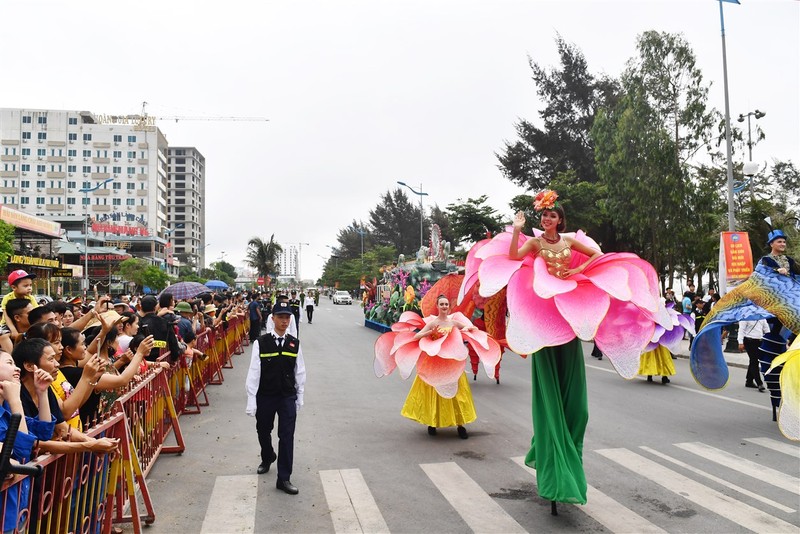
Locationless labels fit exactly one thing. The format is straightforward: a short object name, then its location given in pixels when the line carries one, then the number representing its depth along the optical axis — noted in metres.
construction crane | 95.00
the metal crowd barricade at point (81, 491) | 3.03
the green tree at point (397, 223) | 79.56
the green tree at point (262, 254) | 57.00
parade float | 20.19
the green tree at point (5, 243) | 28.56
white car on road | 61.84
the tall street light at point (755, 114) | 23.48
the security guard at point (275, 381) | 5.50
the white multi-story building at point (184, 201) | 124.31
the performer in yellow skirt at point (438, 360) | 6.78
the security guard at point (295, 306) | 19.58
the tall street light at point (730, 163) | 17.00
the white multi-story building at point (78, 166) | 90.19
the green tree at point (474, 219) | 35.94
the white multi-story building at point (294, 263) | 170.49
